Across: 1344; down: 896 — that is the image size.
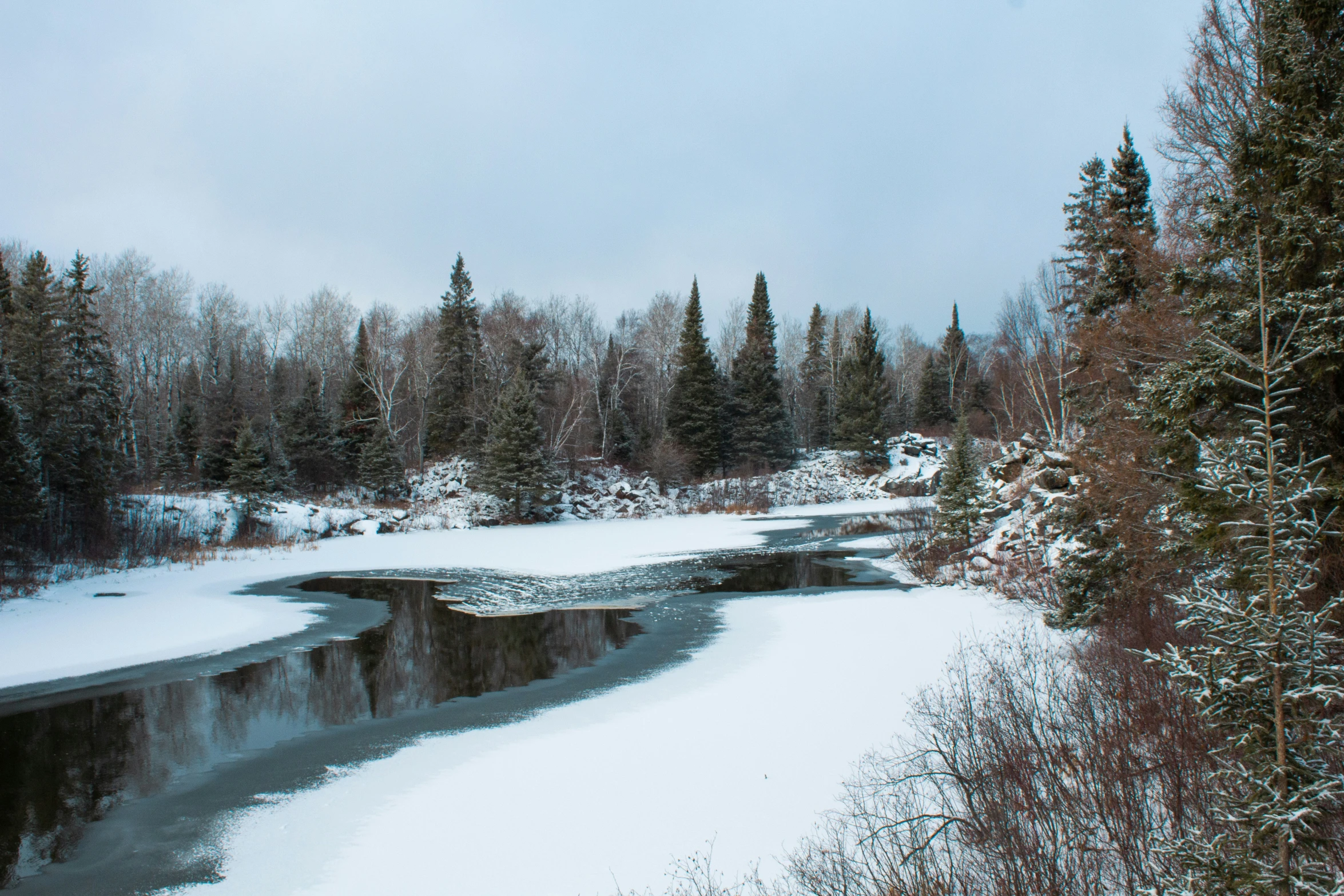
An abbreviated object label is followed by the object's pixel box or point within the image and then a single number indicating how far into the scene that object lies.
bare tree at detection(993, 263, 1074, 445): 32.81
